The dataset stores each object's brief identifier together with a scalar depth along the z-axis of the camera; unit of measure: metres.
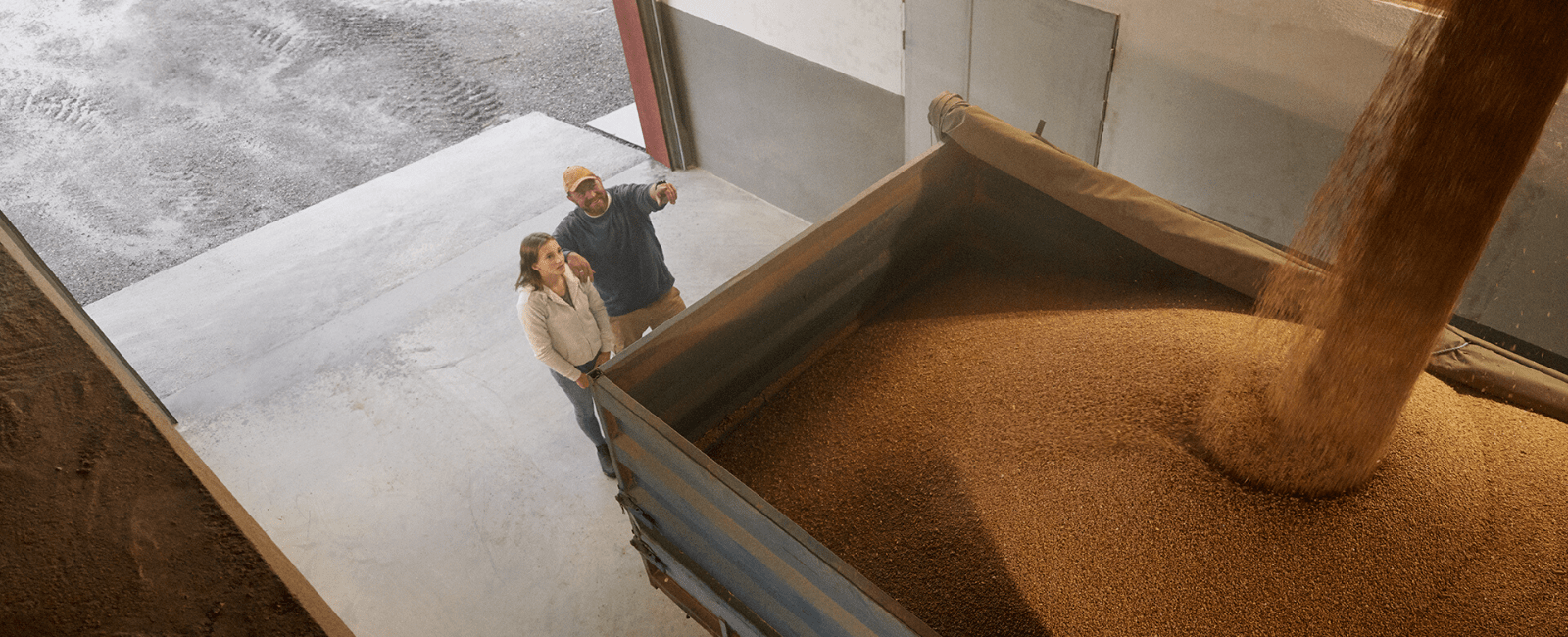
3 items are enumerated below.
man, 3.23
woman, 2.93
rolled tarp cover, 2.26
